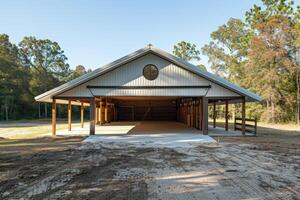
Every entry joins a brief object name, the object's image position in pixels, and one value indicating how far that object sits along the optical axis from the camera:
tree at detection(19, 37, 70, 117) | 27.72
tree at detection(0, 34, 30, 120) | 25.18
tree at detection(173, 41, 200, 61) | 40.24
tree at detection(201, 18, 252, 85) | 26.31
